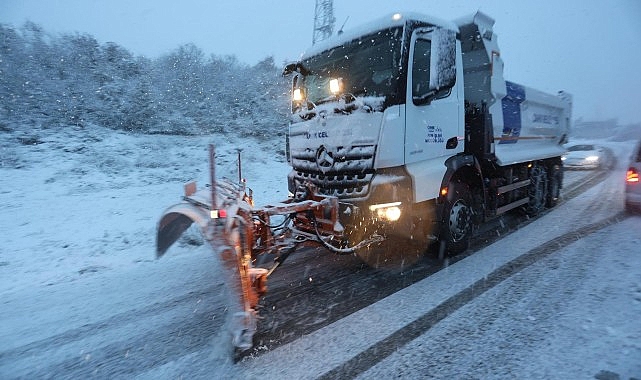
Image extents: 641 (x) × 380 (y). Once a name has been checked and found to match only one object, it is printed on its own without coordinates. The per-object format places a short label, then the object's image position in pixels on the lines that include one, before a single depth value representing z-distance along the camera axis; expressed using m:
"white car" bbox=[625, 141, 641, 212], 6.46
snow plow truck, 3.84
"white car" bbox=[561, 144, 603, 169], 15.65
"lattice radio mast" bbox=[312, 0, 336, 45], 12.16
